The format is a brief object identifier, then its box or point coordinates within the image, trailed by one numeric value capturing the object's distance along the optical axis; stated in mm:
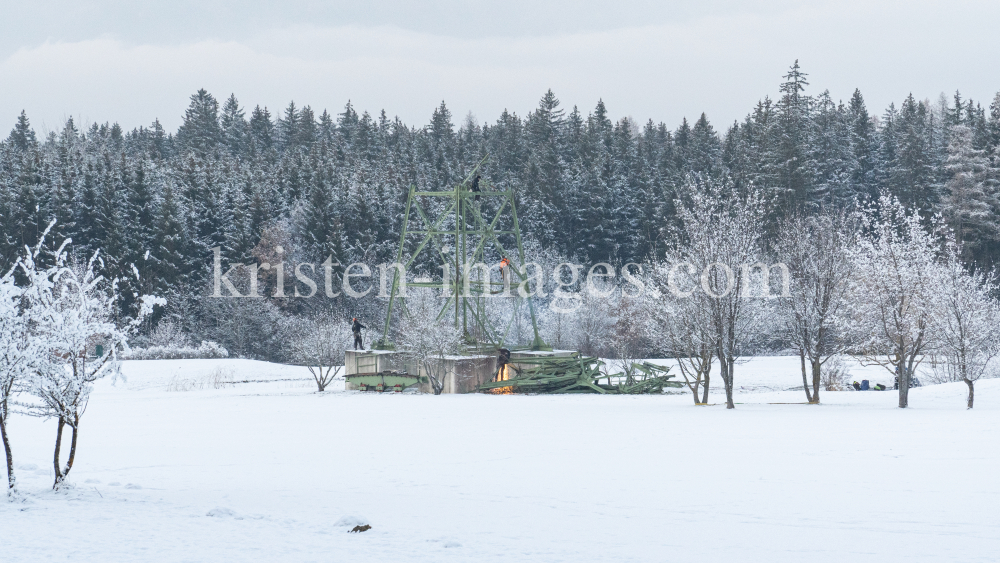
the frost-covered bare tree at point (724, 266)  21406
